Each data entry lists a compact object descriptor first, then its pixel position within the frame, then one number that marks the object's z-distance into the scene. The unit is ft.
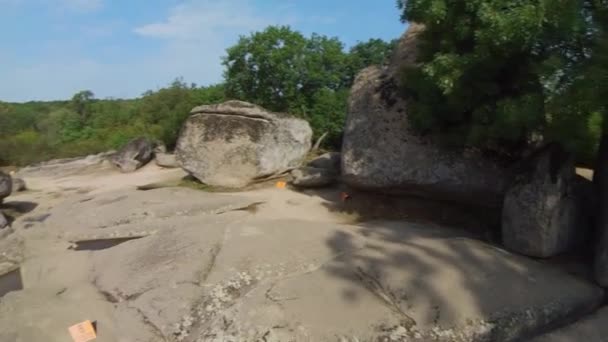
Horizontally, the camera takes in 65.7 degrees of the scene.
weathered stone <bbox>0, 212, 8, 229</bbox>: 25.50
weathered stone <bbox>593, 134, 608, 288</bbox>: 14.97
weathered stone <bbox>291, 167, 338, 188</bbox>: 26.71
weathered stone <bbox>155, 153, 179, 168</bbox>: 44.20
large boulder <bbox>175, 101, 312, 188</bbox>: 29.19
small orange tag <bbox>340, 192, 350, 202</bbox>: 24.00
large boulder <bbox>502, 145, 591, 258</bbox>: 16.19
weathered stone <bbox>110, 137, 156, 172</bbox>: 45.98
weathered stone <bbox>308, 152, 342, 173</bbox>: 28.37
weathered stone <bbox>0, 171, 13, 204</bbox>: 28.35
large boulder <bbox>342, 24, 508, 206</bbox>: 19.89
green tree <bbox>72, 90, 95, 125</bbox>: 103.96
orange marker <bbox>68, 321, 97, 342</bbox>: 13.01
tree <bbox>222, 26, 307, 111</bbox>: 41.93
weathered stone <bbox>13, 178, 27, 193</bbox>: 37.67
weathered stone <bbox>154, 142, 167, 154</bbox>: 49.48
